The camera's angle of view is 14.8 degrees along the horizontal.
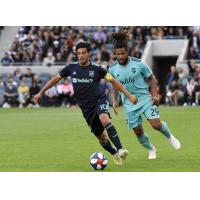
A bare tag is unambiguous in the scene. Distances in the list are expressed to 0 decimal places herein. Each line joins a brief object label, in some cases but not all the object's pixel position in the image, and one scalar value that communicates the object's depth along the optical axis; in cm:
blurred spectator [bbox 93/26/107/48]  4019
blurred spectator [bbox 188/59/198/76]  3683
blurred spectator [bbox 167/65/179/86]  3622
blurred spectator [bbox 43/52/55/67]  4031
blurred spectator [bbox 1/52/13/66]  4128
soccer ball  1295
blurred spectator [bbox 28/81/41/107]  3797
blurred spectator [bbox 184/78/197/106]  3566
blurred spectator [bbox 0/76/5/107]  3875
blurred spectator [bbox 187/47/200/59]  3828
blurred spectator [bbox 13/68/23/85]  3925
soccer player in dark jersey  1321
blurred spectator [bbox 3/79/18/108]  3834
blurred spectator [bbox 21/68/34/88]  3897
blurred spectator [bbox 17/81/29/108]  3803
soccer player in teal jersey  1419
